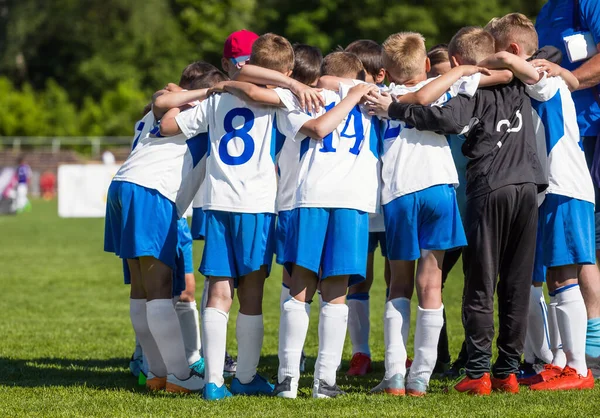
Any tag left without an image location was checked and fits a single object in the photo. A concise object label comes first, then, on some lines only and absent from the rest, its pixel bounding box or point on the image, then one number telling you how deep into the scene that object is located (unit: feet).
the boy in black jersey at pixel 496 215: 33.04
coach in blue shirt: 37.42
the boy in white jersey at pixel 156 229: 35.55
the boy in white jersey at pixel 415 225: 33.09
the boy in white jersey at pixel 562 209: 34.86
